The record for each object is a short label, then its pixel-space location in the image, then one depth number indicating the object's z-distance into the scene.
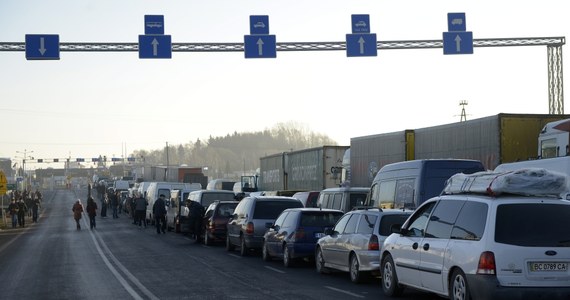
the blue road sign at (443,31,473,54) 29.95
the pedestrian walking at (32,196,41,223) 55.45
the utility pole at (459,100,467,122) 80.69
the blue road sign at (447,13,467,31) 29.90
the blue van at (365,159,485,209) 19.97
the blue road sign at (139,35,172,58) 29.94
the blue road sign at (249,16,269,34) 29.75
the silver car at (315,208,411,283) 15.97
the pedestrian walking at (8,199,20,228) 47.94
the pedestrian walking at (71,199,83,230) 43.41
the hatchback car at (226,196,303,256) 24.33
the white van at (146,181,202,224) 47.51
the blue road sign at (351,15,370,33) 29.81
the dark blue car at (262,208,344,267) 20.34
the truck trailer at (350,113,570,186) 22.17
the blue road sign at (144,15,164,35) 29.95
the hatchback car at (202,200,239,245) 29.39
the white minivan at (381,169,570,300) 10.79
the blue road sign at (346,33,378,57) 29.89
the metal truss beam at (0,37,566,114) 29.89
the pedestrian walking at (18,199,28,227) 49.08
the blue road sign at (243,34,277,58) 29.81
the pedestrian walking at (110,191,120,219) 58.76
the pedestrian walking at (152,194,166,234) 38.06
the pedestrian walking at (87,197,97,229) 42.75
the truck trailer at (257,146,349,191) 35.78
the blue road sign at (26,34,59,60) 29.22
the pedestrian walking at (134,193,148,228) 45.34
